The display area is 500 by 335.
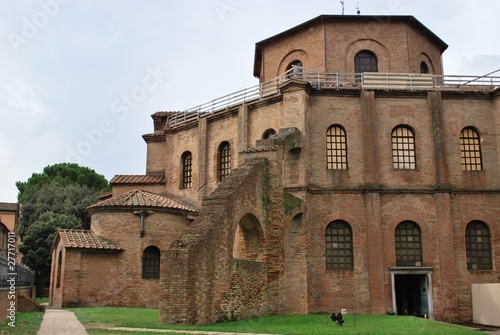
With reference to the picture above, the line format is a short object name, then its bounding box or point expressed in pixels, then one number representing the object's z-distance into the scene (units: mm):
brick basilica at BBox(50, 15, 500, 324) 22219
